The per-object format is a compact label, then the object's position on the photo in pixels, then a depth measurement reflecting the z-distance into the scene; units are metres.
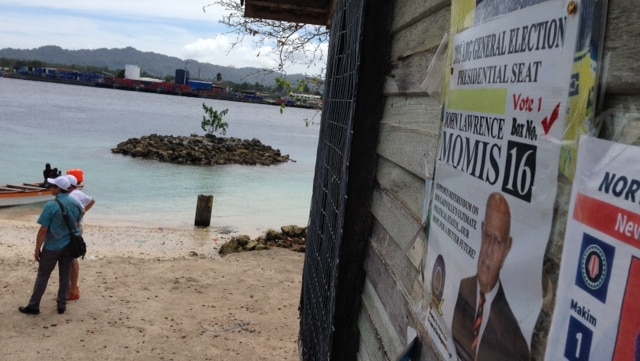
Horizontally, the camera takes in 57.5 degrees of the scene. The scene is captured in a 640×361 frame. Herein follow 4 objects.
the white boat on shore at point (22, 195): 21.03
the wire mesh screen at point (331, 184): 2.99
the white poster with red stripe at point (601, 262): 0.83
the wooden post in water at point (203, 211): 20.68
